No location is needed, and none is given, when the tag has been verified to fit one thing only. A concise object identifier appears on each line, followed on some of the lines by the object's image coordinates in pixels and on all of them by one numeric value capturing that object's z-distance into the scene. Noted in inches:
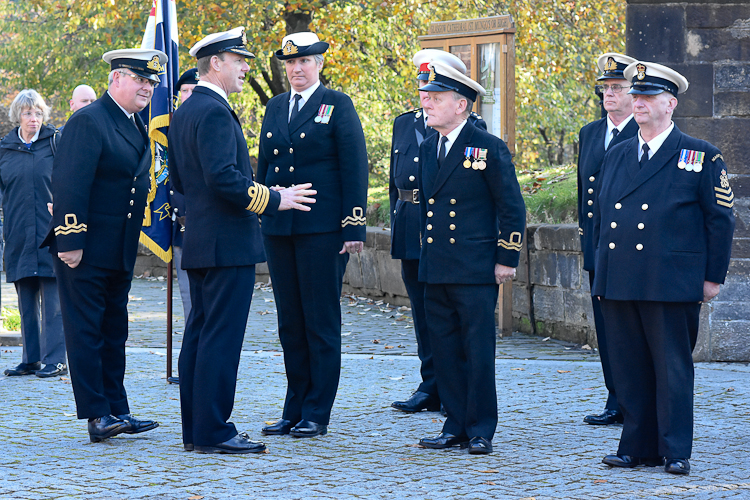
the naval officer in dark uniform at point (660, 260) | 327.5
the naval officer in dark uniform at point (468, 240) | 353.5
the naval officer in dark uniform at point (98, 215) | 363.1
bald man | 531.6
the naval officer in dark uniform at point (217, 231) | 347.6
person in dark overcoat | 525.1
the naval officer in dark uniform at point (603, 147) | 404.5
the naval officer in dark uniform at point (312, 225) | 386.3
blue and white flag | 502.7
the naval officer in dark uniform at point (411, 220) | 433.9
